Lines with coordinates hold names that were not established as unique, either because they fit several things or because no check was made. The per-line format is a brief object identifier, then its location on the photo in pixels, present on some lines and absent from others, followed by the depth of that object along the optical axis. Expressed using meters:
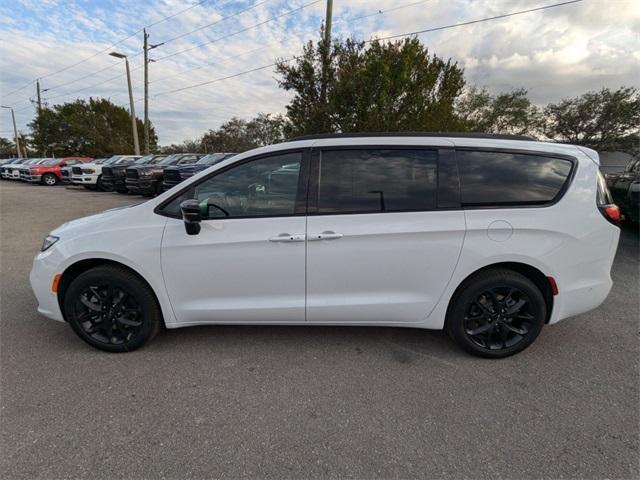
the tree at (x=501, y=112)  26.72
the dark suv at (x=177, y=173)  11.57
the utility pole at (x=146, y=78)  23.81
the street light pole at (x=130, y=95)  22.78
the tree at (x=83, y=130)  45.72
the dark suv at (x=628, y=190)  6.04
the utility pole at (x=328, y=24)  13.70
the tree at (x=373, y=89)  12.41
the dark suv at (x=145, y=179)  13.04
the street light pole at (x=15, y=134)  46.43
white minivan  2.54
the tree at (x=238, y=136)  43.06
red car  20.31
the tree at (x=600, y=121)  23.72
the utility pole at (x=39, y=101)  40.58
